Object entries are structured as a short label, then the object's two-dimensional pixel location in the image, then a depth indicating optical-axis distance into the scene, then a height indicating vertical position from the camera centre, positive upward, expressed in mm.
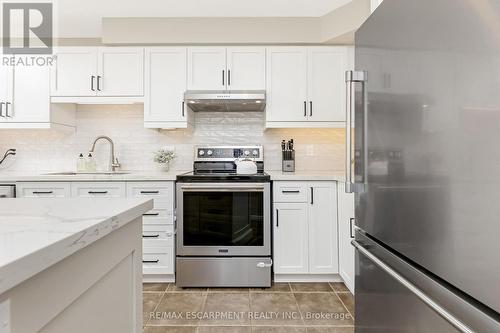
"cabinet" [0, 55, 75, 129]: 2914 +680
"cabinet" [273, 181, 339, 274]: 2654 -527
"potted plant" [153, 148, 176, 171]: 3123 +102
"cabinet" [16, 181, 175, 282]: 2654 -249
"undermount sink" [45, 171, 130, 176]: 3129 -55
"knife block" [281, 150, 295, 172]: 3131 +29
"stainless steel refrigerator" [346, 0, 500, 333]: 634 +7
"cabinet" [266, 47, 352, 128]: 2939 +823
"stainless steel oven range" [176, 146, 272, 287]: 2588 -545
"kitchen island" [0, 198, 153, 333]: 492 -209
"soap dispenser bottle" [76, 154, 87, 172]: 3143 +38
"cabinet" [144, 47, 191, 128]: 2920 +874
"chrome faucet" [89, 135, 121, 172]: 3199 +126
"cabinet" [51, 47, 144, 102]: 2926 +925
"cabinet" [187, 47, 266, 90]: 2920 +970
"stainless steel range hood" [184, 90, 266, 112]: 2768 +634
